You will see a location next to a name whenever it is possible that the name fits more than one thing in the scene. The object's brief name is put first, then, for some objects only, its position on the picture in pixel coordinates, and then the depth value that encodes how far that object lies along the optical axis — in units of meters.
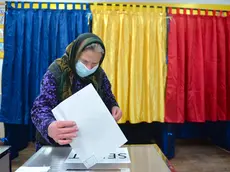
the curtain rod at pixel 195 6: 2.70
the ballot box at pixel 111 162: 0.71
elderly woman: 0.86
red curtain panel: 2.55
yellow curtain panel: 2.49
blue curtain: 2.45
